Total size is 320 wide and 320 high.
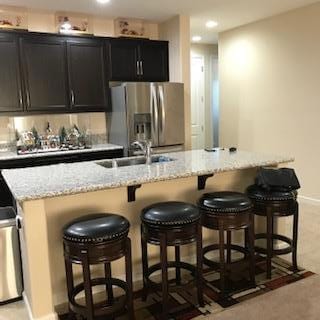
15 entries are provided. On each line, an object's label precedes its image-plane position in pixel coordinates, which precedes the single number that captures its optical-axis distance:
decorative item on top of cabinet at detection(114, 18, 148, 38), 4.80
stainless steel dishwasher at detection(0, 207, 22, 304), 2.48
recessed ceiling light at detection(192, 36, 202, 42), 6.26
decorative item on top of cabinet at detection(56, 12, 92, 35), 4.41
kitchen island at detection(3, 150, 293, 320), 2.13
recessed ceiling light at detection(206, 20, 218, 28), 5.14
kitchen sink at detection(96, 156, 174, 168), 3.04
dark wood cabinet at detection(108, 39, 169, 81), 4.65
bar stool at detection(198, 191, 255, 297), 2.40
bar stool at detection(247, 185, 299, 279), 2.71
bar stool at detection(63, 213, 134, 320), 1.98
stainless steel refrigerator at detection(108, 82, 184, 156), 4.34
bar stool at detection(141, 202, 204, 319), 2.17
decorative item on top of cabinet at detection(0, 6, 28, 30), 4.07
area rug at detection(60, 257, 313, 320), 2.33
